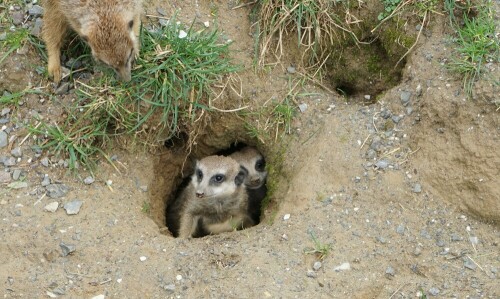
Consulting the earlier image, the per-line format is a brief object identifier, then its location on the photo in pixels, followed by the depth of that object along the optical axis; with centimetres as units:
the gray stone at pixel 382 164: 433
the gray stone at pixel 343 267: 388
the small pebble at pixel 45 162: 441
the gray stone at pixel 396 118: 450
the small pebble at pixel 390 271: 387
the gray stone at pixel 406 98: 452
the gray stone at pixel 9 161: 439
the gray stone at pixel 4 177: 432
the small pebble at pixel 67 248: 401
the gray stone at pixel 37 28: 476
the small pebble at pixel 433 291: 375
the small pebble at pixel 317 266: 388
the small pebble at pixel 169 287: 384
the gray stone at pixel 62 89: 458
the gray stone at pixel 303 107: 480
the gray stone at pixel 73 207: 422
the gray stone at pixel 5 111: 454
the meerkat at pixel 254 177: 538
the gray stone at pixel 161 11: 484
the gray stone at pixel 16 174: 434
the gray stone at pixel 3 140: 445
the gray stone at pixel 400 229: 406
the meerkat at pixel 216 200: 499
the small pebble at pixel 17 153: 442
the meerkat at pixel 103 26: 404
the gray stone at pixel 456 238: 401
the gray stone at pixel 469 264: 385
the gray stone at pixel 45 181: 433
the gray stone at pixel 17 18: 475
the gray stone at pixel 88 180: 441
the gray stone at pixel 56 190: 430
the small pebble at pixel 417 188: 422
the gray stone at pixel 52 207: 421
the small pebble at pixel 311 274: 385
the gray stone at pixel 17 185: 429
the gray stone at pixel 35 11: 482
